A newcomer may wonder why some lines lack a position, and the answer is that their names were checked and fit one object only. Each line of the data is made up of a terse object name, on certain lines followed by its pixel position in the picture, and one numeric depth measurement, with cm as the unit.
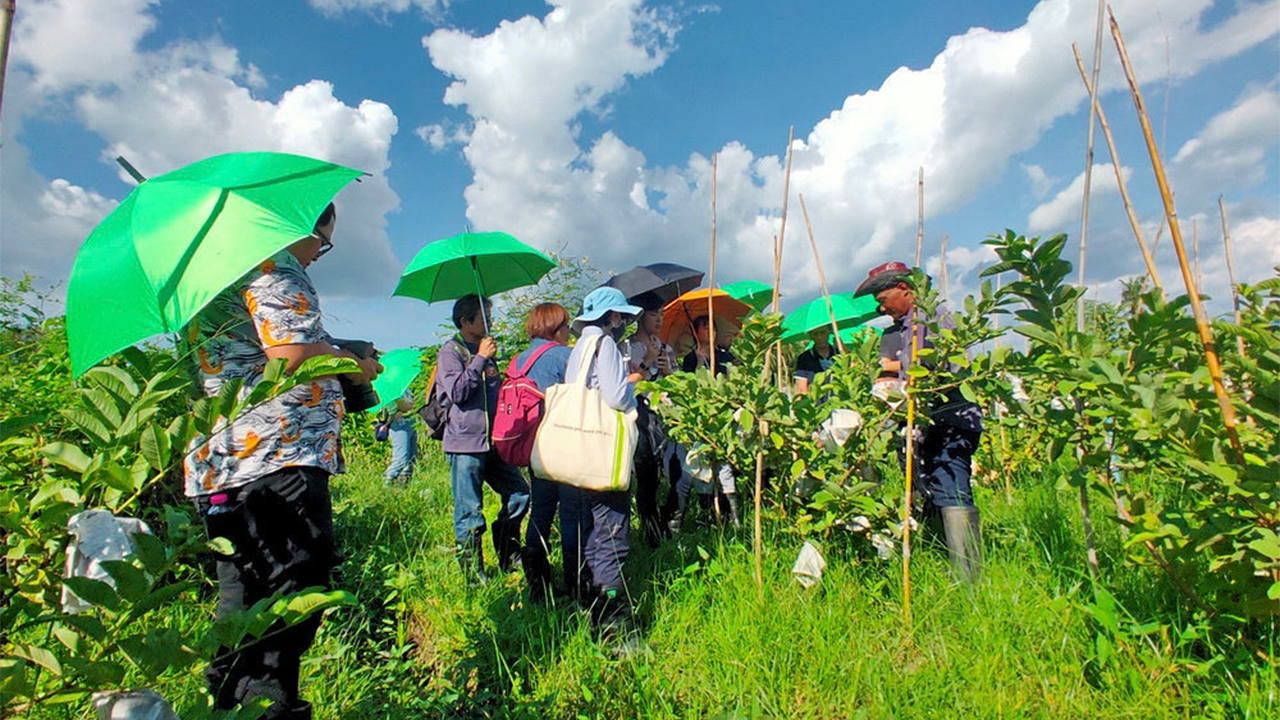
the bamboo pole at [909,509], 242
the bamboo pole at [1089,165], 200
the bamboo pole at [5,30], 64
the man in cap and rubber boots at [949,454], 286
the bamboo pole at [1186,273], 143
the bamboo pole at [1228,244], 352
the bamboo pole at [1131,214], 171
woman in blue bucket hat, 284
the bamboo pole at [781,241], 302
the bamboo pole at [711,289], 306
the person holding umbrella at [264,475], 180
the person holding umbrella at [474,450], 364
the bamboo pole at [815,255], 317
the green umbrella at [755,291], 606
